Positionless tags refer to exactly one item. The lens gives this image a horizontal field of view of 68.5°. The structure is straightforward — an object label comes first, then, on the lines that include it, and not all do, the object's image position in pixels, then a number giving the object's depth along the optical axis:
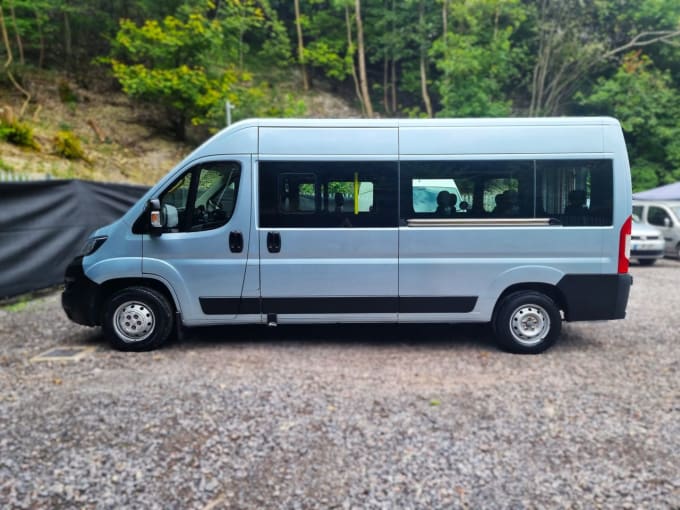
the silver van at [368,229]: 5.25
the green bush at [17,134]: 17.23
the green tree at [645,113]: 23.14
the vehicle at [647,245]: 12.65
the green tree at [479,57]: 22.12
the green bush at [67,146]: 18.45
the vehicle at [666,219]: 13.66
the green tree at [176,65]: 20.44
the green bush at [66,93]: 24.30
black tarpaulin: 7.34
